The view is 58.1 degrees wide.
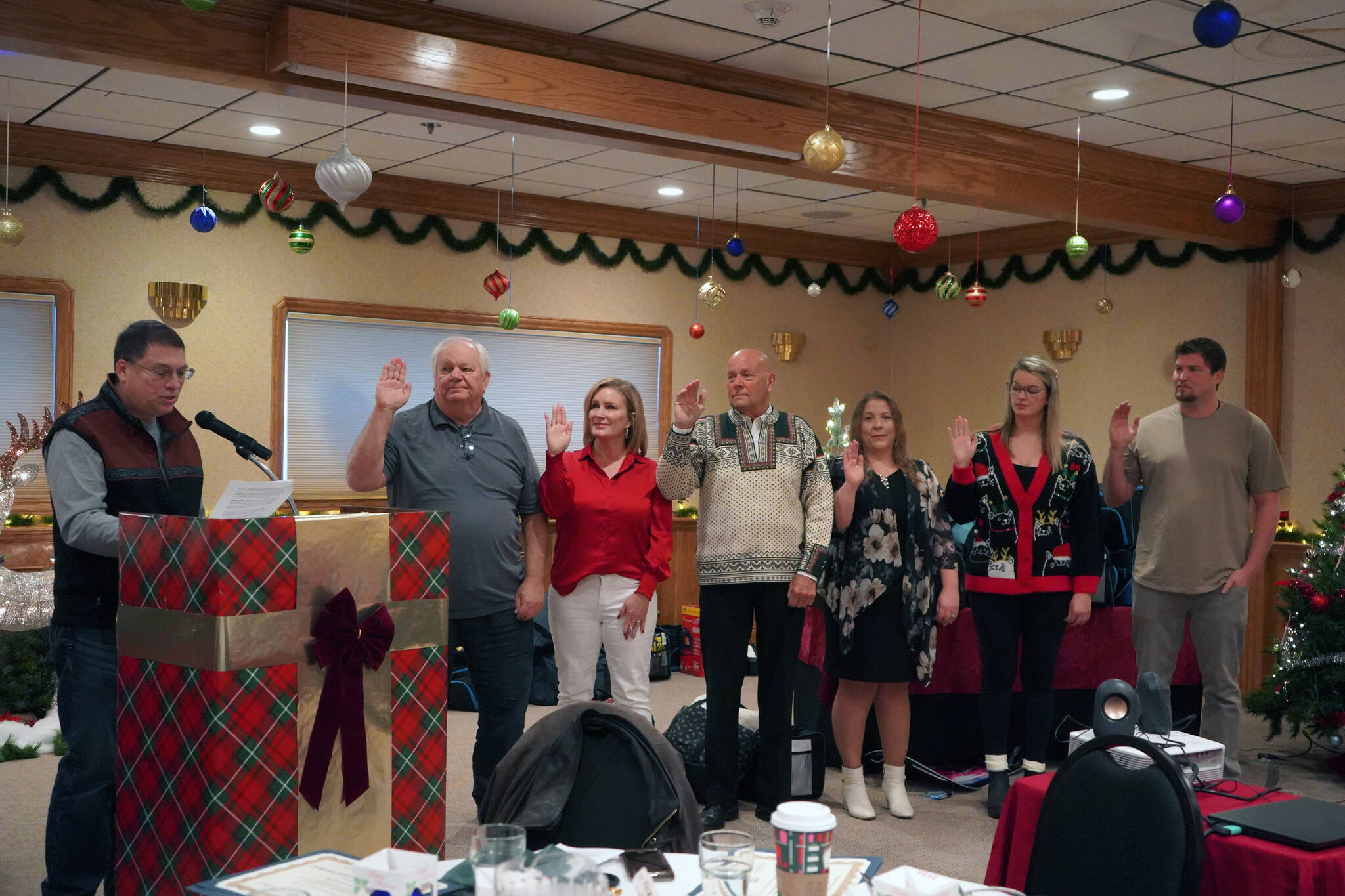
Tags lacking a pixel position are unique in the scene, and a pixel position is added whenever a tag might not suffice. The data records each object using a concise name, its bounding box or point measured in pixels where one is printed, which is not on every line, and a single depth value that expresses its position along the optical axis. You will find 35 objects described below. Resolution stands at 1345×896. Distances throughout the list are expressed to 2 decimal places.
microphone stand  2.39
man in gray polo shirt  3.45
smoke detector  4.15
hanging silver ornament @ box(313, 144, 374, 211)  3.86
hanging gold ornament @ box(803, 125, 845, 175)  3.88
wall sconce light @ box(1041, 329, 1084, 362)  8.08
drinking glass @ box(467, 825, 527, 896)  1.48
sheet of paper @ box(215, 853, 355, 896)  1.58
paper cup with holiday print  1.47
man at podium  2.62
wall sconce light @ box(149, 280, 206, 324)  6.44
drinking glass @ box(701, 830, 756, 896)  1.45
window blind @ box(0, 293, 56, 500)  6.18
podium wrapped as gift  2.06
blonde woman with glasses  4.12
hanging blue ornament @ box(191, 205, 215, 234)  5.73
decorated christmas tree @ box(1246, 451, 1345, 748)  4.87
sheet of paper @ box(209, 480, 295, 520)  2.16
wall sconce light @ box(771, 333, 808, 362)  8.73
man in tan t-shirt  4.34
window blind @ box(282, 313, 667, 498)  7.03
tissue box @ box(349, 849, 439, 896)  1.47
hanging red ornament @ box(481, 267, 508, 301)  6.91
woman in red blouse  3.79
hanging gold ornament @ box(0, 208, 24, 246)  5.27
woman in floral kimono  4.10
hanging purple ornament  4.78
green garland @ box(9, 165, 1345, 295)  6.41
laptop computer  2.13
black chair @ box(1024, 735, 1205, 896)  1.97
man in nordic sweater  3.86
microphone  2.41
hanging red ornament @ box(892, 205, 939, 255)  4.32
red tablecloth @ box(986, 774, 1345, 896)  2.09
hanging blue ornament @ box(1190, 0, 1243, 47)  2.83
